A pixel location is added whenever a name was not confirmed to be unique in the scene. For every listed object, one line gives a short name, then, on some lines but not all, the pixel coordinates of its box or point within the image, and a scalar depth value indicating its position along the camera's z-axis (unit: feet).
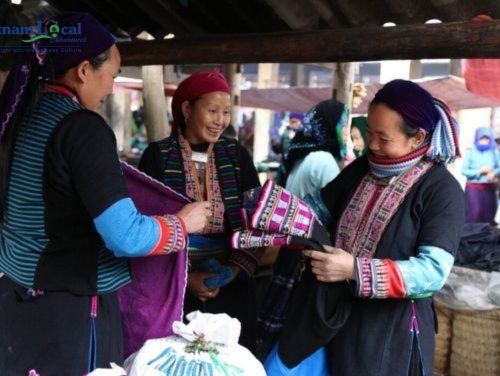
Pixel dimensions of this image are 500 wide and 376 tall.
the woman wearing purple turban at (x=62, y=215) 5.52
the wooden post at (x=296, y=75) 56.70
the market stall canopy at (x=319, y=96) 29.34
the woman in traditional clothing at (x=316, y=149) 11.49
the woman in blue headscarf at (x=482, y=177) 28.55
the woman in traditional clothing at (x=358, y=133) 15.01
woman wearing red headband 8.50
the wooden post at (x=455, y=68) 39.25
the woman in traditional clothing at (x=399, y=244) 5.85
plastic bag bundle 4.62
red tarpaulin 21.18
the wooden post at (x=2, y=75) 13.70
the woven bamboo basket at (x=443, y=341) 13.04
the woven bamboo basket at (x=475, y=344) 12.19
